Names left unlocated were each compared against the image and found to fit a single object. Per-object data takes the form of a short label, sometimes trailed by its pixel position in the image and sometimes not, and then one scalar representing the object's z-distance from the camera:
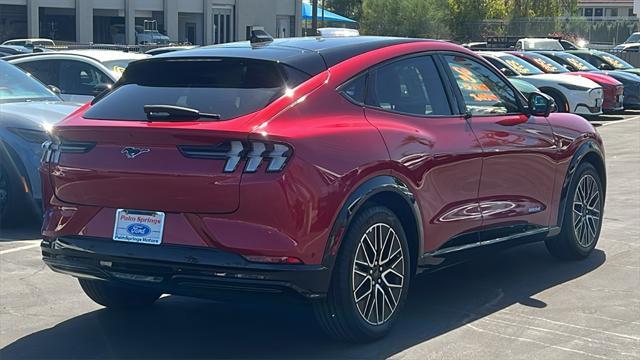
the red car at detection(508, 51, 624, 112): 23.64
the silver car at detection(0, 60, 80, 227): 8.95
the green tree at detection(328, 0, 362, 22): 85.50
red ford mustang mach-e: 5.02
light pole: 37.53
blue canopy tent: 56.16
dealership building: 44.56
